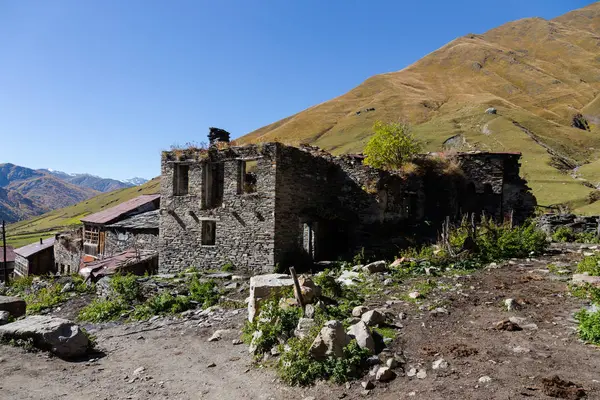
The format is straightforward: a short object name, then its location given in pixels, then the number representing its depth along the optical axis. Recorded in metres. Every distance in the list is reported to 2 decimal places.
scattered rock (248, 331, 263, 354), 8.41
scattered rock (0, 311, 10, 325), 12.74
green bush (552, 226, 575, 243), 18.72
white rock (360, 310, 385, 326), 8.44
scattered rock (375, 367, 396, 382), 6.44
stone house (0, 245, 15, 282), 39.30
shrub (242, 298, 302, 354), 8.32
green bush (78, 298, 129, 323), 13.54
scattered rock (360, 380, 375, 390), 6.31
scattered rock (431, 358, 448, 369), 6.49
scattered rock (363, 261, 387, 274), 13.67
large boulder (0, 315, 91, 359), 9.64
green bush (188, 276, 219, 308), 13.34
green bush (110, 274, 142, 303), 14.52
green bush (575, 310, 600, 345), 6.79
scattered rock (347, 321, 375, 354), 7.24
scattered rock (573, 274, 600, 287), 9.65
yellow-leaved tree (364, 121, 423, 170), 22.94
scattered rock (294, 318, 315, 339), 7.91
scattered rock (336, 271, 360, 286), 12.80
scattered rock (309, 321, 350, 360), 7.05
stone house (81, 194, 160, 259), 26.59
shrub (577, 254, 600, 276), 10.73
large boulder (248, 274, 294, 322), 10.04
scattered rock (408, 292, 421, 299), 10.27
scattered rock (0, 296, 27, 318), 14.43
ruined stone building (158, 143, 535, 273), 17.23
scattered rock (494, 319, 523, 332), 7.76
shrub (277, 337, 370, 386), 6.75
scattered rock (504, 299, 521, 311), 8.89
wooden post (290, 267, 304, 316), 9.20
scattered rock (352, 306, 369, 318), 9.10
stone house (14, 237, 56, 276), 33.94
